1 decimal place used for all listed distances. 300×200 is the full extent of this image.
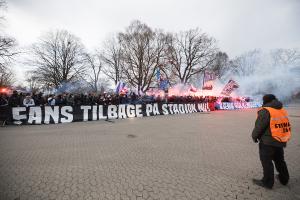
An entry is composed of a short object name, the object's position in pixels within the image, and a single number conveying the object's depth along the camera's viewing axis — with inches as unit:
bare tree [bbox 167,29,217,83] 1533.3
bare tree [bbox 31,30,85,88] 1469.0
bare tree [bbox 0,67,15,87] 818.8
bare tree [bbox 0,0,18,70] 760.3
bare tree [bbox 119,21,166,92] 1283.2
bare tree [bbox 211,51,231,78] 1774.1
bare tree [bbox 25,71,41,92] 1455.7
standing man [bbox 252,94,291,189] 159.8
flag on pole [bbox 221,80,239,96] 1066.1
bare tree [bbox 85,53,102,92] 1680.9
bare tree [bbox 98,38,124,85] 1408.7
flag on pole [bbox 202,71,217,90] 1184.8
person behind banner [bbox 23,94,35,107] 543.6
